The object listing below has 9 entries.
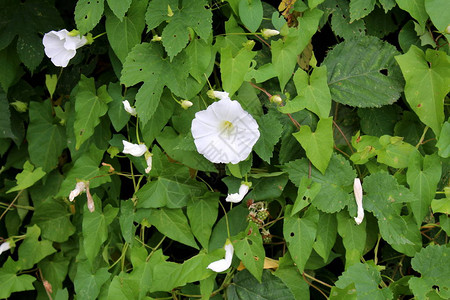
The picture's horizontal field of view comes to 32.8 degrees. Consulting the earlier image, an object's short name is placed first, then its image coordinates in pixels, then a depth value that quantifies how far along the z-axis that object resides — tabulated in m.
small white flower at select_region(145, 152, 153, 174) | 0.76
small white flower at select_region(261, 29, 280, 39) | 0.73
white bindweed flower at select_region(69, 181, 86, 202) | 0.75
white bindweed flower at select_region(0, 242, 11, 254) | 0.88
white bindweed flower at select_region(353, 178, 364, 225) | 0.72
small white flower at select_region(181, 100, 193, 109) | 0.73
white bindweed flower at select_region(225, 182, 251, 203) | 0.73
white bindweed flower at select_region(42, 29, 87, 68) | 0.75
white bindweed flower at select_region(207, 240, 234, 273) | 0.72
